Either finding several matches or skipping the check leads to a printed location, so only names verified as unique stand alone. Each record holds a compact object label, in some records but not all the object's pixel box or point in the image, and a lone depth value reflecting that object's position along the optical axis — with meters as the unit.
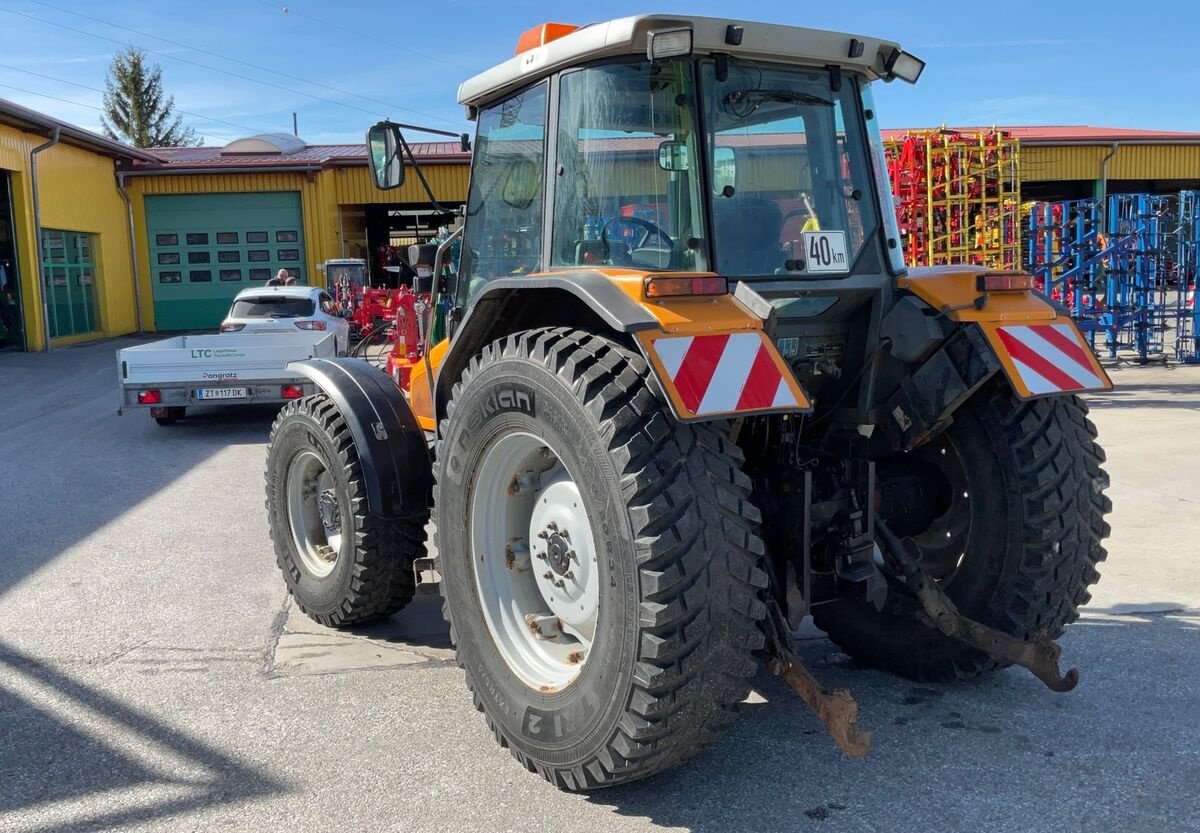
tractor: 2.94
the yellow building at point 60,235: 22.19
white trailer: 11.30
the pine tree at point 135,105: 50.31
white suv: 15.05
